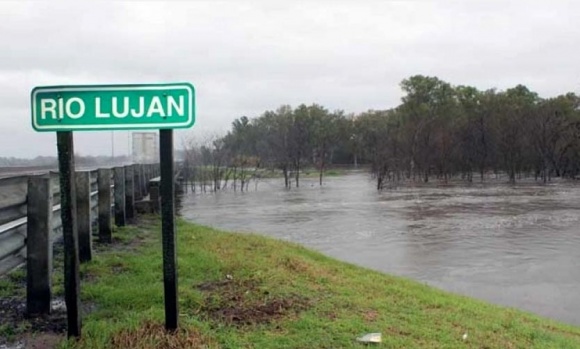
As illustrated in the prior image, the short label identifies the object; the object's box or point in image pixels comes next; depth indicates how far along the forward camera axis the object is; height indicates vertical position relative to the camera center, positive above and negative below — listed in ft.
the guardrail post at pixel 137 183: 47.75 -1.55
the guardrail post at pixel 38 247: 15.21 -2.12
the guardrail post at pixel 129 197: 39.32 -2.21
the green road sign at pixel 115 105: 12.30 +1.25
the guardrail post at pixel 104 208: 28.09 -2.06
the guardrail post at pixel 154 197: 44.39 -2.56
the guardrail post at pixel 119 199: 34.47 -2.04
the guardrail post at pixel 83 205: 21.71 -1.47
